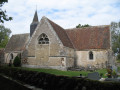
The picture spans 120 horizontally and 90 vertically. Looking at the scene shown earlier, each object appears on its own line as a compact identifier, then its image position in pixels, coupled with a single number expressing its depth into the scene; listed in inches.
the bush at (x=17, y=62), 882.8
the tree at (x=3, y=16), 505.8
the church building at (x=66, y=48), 796.6
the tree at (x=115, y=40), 1991.3
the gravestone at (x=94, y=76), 400.3
